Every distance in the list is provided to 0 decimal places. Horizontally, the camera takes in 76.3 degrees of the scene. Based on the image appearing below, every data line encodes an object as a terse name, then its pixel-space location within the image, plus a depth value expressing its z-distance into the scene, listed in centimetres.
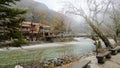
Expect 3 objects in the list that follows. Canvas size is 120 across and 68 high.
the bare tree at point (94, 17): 812
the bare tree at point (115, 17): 900
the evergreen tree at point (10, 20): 424
